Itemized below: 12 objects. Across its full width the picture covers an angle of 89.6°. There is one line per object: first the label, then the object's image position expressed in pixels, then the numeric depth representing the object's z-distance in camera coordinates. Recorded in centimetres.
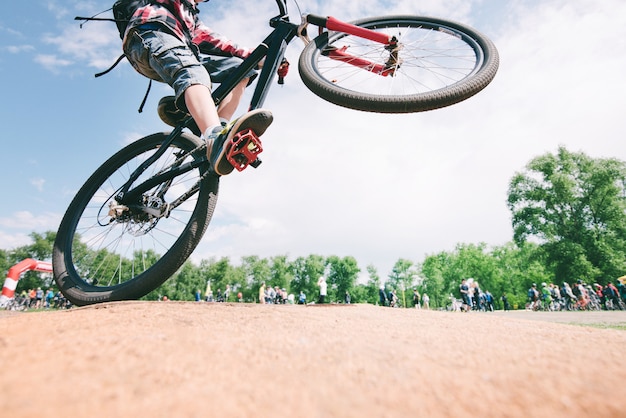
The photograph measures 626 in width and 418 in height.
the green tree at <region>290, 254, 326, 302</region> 5425
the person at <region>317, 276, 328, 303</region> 1303
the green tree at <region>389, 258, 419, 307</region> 5622
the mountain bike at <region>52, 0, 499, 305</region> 243
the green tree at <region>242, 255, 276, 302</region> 5378
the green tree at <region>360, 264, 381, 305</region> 5532
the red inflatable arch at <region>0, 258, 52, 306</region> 945
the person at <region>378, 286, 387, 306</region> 1540
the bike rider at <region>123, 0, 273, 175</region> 214
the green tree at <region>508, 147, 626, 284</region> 2262
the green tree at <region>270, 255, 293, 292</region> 5397
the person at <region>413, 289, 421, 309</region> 1719
